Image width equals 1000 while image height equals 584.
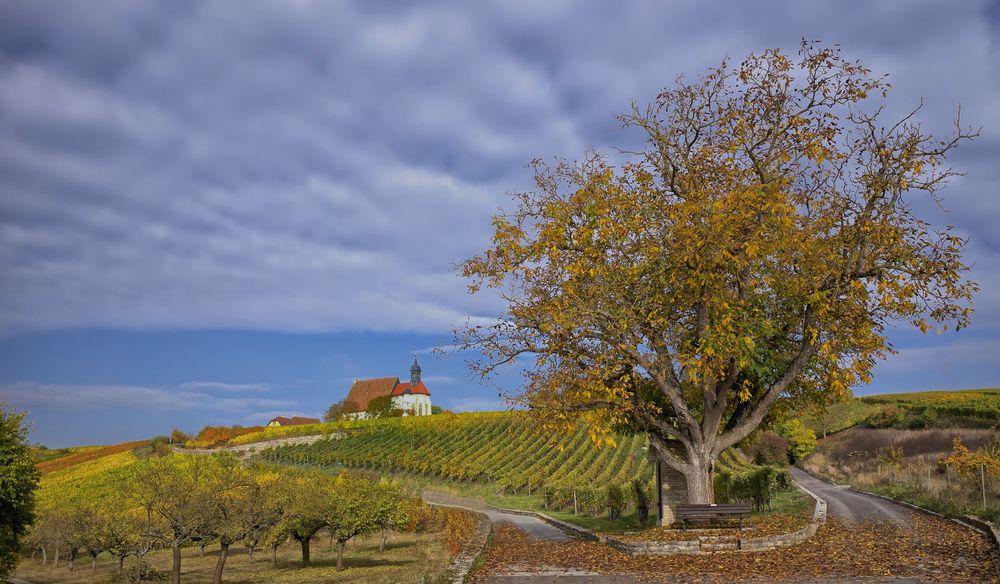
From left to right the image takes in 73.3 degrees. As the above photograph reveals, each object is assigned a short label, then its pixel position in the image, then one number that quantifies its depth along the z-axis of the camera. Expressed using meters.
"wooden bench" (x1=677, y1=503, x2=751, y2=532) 17.34
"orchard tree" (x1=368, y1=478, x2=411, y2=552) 28.92
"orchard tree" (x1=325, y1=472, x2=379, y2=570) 28.00
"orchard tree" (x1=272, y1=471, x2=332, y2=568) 27.19
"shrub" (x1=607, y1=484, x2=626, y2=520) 27.95
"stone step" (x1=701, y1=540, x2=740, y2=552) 16.41
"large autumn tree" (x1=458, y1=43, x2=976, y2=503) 18.77
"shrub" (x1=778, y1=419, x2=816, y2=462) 61.78
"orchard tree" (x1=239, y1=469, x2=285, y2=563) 24.11
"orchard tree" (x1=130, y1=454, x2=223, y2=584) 22.34
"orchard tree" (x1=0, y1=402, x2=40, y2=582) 23.52
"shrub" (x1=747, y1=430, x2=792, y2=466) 58.84
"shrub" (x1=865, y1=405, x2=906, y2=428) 60.38
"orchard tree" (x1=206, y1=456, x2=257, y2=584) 23.03
